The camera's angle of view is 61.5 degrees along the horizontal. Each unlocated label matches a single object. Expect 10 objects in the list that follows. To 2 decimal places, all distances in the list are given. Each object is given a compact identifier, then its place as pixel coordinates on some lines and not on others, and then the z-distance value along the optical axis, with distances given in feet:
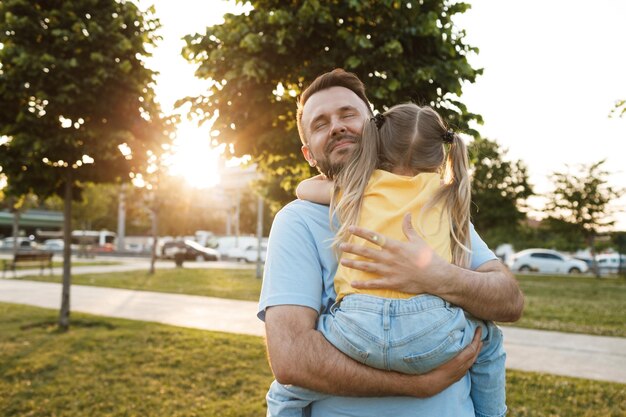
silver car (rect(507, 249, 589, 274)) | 113.39
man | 4.95
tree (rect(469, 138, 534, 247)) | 103.55
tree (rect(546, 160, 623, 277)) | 96.89
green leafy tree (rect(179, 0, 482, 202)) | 15.71
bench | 61.77
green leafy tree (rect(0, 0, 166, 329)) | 24.98
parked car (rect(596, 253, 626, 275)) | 123.34
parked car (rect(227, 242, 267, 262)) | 121.29
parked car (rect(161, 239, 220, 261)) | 123.34
